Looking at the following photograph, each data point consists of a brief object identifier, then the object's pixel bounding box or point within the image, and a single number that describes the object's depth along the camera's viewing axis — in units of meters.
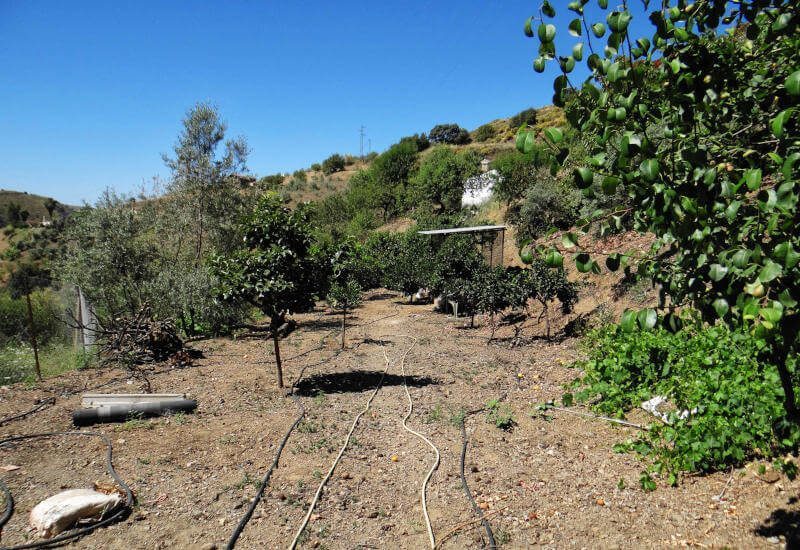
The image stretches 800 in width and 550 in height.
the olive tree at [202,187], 16.00
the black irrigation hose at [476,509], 3.88
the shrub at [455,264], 16.81
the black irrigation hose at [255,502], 4.05
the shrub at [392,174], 40.81
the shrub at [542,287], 11.59
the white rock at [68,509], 4.00
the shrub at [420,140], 56.67
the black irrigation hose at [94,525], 3.86
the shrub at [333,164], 69.31
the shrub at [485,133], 58.63
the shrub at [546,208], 20.73
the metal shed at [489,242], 19.50
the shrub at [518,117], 55.55
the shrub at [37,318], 15.62
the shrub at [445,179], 33.81
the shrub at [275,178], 59.29
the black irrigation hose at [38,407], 7.05
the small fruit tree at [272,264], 7.79
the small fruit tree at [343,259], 8.31
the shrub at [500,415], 6.46
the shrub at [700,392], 4.04
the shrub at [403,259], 20.16
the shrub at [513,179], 26.52
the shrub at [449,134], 59.88
